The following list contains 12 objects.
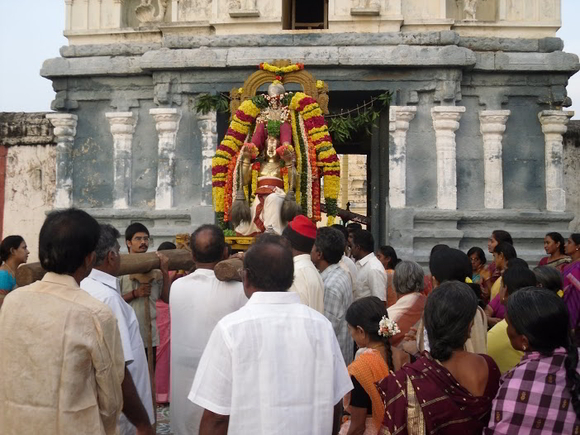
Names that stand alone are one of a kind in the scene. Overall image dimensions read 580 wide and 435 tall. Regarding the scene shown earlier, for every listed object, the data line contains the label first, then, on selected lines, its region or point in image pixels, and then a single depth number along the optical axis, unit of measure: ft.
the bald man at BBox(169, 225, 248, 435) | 15.71
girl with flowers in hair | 14.21
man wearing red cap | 17.62
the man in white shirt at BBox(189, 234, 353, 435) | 11.03
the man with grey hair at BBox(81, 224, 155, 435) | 13.52
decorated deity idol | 34.86
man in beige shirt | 10.30
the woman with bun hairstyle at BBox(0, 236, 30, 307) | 24.49
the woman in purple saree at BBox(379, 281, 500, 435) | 11.52
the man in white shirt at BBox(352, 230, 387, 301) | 25.11
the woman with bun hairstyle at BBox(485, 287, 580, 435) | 11.16
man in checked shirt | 19.93
